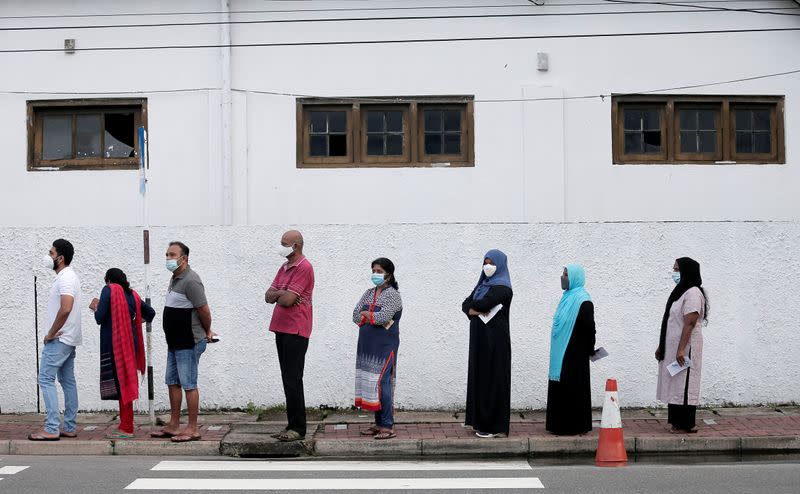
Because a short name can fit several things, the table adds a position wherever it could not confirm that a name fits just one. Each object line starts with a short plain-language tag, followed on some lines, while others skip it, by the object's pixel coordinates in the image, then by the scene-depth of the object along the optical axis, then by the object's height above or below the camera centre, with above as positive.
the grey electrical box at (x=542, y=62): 13.73 +2.71
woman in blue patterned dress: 9.49 -0.76
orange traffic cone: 8.85 -1.55
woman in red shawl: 9.55 -0.75
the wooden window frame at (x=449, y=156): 13.90 +1.63
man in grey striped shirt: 9.37 -0.57
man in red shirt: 9.34 -0.50
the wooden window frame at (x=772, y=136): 14.10 +1.72
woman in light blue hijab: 9.59 -0.93
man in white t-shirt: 9.44 -0.58
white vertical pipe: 13.58 +1.75
